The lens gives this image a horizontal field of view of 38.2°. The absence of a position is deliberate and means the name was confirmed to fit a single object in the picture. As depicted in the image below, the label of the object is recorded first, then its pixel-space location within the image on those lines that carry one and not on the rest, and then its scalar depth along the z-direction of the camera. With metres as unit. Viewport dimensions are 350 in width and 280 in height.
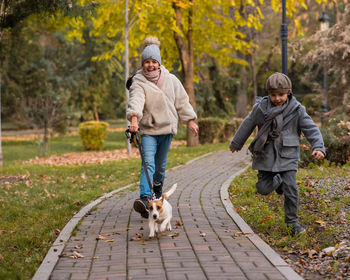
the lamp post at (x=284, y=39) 10.88
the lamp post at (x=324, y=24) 20.58
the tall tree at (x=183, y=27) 17.97
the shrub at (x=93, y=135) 21.50
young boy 5.49
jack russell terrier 5.32
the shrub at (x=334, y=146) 10.88
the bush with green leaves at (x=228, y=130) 22.12
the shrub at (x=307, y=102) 36.81
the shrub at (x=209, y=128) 20.93
